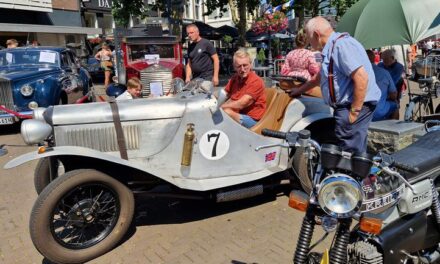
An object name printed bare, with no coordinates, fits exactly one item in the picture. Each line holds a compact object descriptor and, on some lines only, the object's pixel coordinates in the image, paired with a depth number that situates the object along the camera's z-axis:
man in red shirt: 4.34
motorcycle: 2.00
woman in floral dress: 5.27
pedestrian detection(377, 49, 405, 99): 6.30
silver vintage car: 3.41
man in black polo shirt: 6.89
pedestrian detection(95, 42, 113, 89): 14.74
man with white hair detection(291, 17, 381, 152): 3.14
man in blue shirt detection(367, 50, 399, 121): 5.32
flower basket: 15.16
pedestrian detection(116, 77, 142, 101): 5.04
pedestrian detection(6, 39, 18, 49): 11.30
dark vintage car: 8.32
